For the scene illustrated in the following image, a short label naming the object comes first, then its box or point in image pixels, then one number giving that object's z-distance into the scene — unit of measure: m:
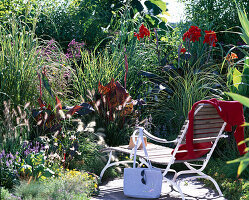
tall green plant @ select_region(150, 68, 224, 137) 5.86
